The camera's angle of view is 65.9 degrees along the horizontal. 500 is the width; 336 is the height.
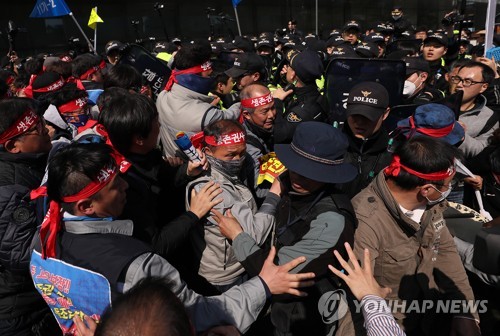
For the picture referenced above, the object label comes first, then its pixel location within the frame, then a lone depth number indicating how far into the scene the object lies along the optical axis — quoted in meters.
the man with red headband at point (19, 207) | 2.08
